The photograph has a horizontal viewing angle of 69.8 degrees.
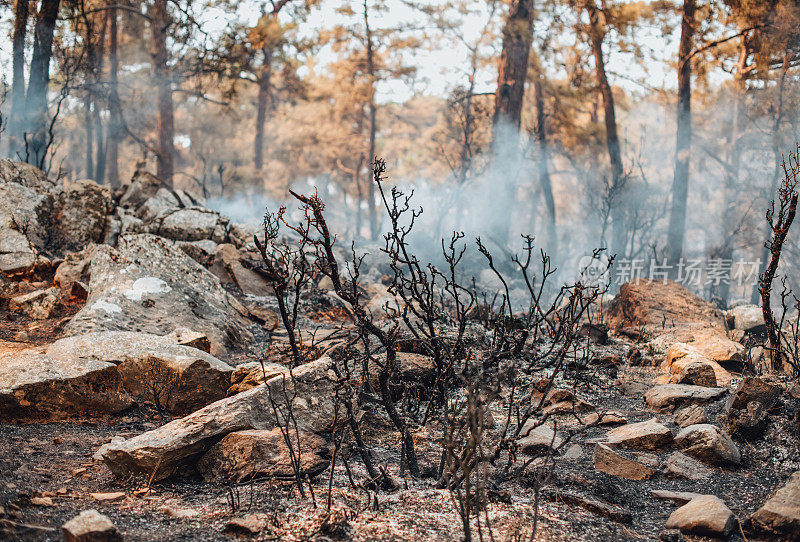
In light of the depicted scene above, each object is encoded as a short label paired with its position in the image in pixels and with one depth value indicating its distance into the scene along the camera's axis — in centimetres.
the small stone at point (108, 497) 220
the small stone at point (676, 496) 250
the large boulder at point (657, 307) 714
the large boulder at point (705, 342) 514
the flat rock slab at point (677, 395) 380
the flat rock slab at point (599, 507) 231
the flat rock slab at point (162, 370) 334
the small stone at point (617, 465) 286
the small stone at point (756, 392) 327
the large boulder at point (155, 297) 439
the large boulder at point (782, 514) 207
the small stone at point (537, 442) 316
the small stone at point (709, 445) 294
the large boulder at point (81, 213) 678
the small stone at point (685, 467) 283
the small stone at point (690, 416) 346
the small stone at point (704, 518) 213
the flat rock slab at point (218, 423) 238
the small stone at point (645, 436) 319
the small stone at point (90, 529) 161
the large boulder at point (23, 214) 566
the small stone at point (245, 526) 194
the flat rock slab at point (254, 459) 245
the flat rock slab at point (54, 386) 292
